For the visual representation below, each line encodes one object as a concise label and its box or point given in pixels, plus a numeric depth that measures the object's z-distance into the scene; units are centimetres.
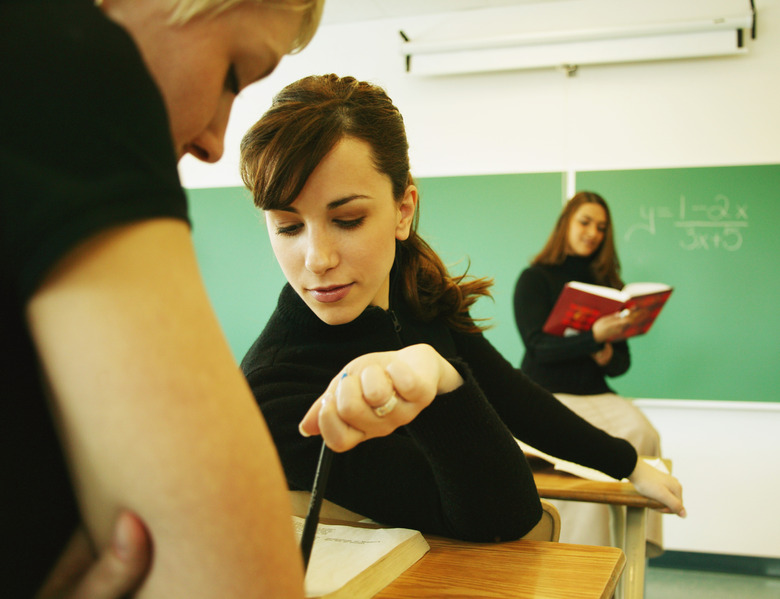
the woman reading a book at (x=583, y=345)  232
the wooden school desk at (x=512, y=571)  69
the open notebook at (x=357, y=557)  63
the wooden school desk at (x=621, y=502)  131
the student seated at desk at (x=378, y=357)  78
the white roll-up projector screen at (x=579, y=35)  332
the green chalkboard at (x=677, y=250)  333
